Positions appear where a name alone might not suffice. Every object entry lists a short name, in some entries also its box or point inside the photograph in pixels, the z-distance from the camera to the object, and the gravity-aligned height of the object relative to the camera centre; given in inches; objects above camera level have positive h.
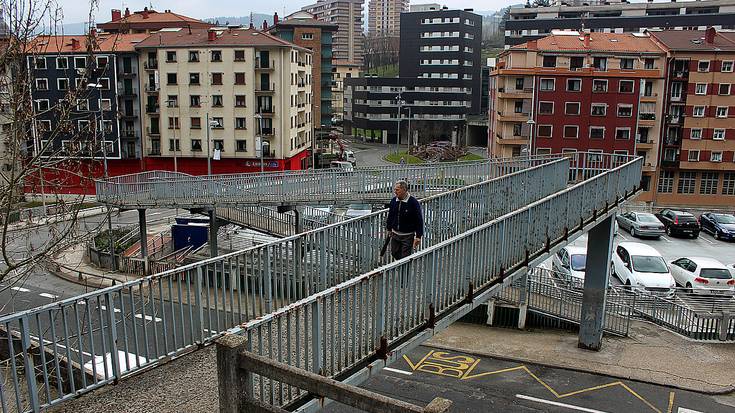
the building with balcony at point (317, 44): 2800.2 +200.6
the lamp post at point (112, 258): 1037.8 -304.0
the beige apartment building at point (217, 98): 1931.6 -33.0
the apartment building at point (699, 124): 1862.7 -97.6
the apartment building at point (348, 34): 7259.4 +652.6
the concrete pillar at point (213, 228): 1023.0 -232.6
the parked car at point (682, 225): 1493.6 -319.6
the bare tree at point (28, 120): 308.5 -18.0
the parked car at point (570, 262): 1010.1 -287.0
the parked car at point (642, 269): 945.1 -282.3
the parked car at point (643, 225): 1466.5 -317.0
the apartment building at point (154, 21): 2669.3 +292.3
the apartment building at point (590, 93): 1889.8 -5.8
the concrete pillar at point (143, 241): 1100.7 -280.1
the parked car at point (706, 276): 970.1 -288.5
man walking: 403.5 -86.8
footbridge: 257.6 -113.0
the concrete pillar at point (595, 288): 774.5 -248.8
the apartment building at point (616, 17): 3186.5 +400.6
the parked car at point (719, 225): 1482.5 -323.7
